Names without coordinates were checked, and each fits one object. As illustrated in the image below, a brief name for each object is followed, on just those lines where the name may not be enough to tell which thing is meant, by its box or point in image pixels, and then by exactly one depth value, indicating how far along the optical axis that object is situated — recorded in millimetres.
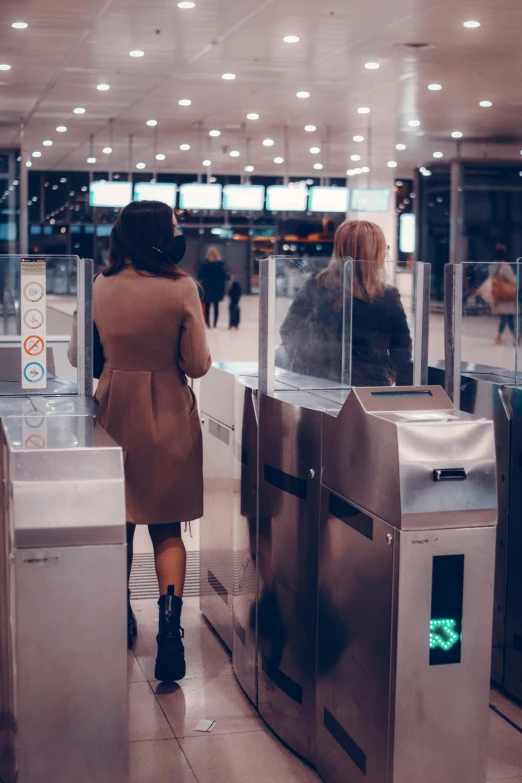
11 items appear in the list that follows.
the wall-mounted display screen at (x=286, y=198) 17203
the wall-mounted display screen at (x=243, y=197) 16953
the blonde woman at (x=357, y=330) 3135
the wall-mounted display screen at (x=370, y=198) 18062
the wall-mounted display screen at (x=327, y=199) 17359
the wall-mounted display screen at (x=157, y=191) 16453
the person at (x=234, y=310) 18875
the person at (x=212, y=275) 18422
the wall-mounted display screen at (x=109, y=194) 16750
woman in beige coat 3195
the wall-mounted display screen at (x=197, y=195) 16766
